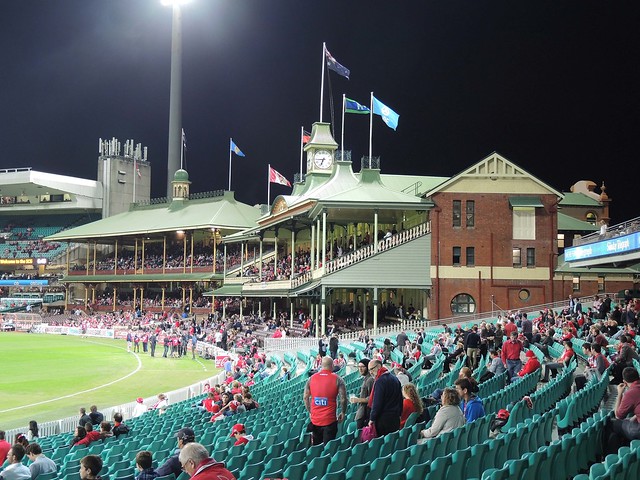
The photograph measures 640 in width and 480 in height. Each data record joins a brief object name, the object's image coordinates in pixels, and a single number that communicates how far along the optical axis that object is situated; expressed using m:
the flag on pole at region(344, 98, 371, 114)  44.47
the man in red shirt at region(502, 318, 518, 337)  22.67
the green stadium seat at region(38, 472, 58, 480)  10.06
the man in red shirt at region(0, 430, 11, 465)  12.47
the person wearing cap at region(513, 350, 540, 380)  15.68
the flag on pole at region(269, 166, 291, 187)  56.23
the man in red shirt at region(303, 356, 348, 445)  10.40
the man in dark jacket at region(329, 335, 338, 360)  26.73
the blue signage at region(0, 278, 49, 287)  86.00
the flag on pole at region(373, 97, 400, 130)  42.84
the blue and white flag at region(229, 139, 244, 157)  65.26
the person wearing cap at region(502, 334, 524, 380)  16.59
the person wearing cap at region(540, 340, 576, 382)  16.22
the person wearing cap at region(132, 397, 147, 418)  21.45
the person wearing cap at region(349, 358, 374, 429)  10.73
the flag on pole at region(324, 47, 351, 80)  47.53
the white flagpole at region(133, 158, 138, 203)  97.19
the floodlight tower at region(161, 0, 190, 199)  90.06
